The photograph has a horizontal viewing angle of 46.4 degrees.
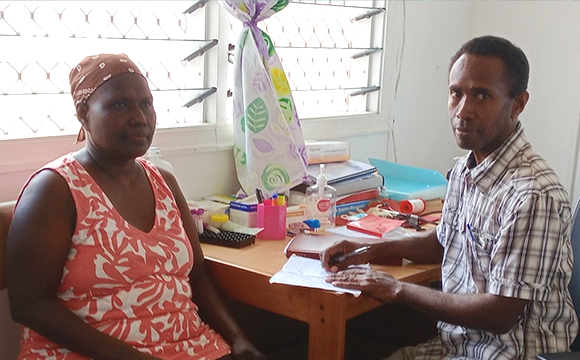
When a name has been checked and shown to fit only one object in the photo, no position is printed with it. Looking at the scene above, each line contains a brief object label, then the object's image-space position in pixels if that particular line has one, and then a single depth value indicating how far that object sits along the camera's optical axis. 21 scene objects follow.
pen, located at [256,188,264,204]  2.19
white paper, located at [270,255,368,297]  1.57
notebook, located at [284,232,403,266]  1.79
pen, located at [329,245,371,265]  1.74
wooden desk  1.54
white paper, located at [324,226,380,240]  2.02
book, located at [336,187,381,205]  2.30
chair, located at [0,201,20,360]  1.74
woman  1.42
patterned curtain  2.18
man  1.41
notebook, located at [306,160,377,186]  2.32
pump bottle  2.16
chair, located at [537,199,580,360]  1.57
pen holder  1.99
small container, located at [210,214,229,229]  2.01
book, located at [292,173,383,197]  2.29
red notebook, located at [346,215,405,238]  2.04
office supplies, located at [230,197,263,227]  2.04
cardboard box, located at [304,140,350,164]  2.41
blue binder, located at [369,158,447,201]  2.50
